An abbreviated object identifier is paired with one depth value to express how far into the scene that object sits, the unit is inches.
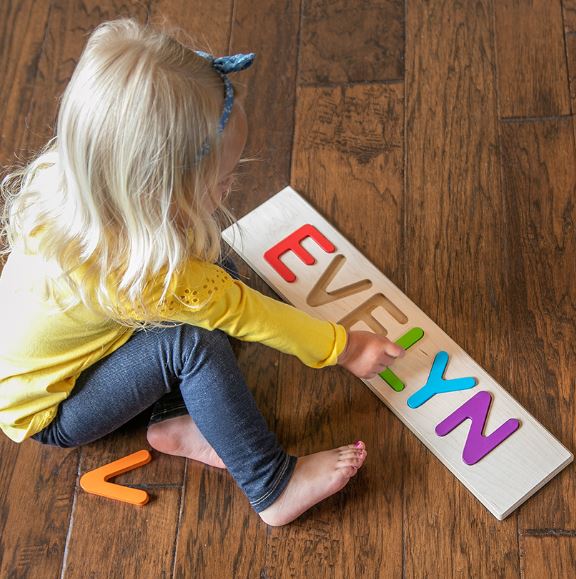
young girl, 28.4
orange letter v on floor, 41.1
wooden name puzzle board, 39.1
